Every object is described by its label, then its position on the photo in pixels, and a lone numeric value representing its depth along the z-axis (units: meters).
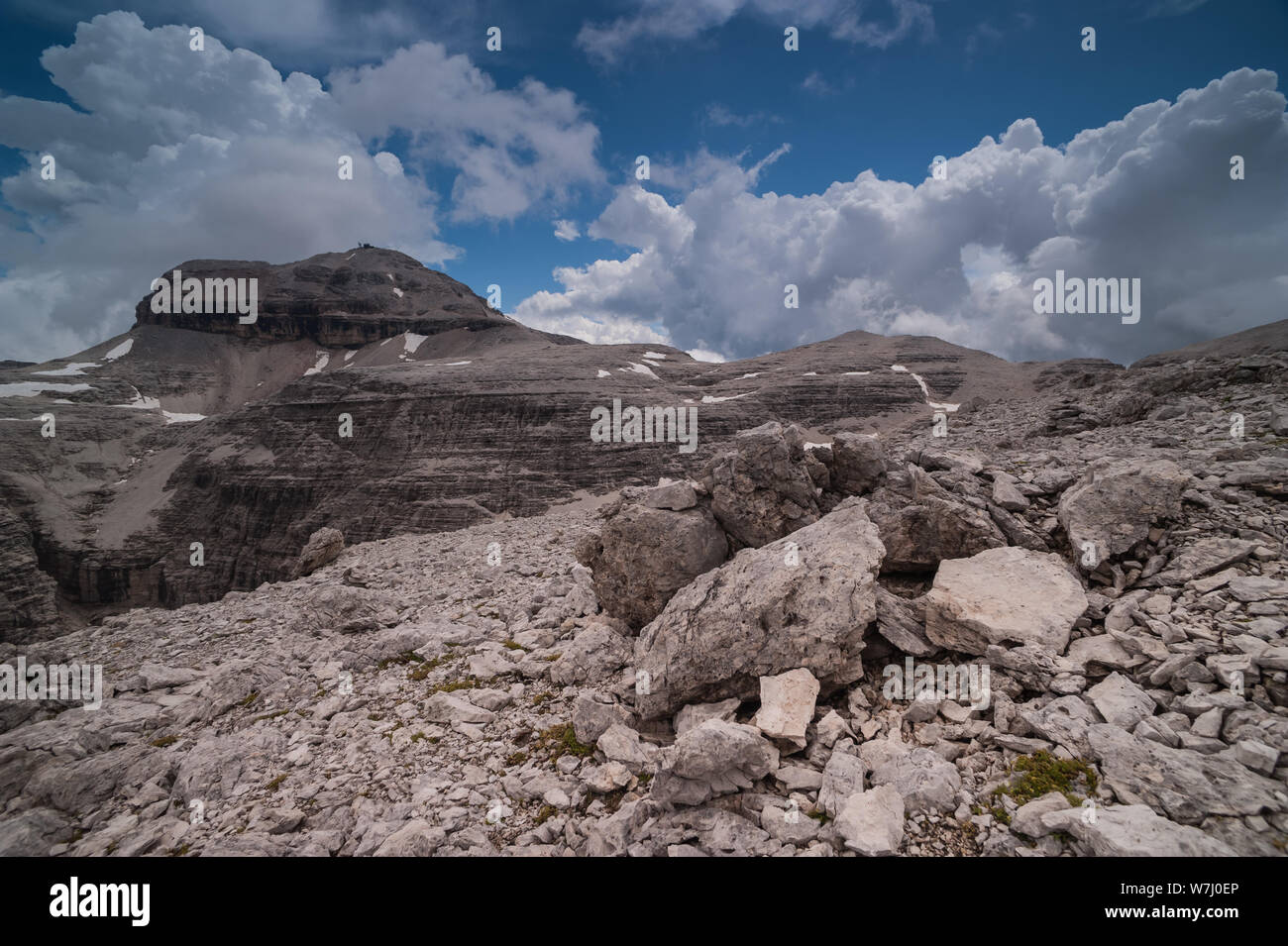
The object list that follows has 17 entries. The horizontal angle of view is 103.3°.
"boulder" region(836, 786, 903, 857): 4.86
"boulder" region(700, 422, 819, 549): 11.84
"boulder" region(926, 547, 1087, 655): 7.32
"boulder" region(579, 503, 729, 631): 11.35
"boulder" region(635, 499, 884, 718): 7.64
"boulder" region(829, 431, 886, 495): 12.30
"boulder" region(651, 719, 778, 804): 5.98
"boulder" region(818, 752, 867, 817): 5.53
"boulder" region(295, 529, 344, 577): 24.83
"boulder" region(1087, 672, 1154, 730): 5.54
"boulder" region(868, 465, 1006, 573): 9.63
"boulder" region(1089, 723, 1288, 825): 4.42
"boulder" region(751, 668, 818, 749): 6.47
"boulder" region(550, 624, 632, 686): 9.94
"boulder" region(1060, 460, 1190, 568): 8.36
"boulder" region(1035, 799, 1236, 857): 4.19
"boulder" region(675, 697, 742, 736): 7.51
